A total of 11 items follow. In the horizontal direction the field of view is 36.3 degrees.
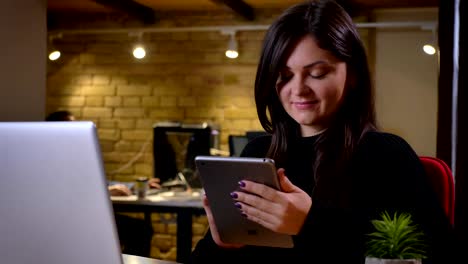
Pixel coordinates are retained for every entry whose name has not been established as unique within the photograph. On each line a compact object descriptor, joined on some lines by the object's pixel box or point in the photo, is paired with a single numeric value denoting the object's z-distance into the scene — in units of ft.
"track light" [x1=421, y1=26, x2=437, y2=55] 18.45
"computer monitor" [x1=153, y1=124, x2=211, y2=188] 17.16
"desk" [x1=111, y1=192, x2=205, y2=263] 13.25
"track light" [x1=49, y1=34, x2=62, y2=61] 22.25
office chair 5.26
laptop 3.36
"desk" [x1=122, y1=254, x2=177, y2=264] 5.52
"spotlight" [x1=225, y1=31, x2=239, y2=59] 19.93
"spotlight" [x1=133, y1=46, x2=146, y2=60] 20.18
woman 4.44
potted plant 3.26
